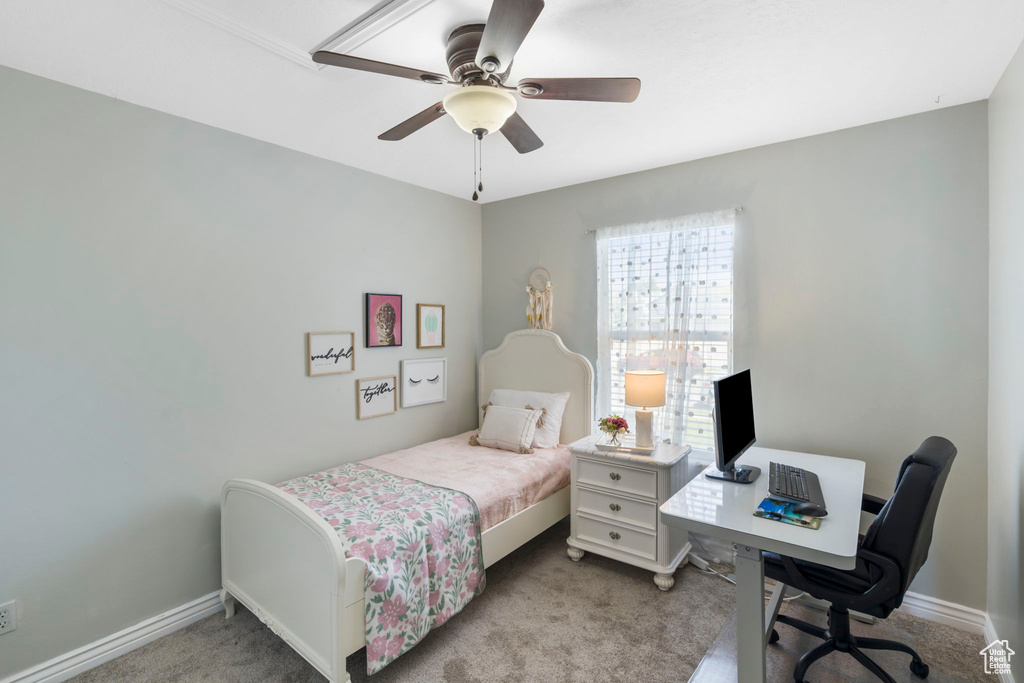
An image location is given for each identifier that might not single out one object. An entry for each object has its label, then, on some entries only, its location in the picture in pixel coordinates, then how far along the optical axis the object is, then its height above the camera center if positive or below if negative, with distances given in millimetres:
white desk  1499 -657
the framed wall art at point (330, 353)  2850 -85
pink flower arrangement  2840 -529
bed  1726 -994
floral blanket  1851 -898
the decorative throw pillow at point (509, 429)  3203 -631
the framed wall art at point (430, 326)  3518 +98
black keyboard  1850 -622
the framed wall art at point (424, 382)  3426 -325
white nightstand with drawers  2602 -991
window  2895 +177
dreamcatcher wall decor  3605 +277
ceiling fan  1465 +862
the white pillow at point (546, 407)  3322 -499
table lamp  2760 -341
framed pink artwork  3166 +129
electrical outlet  1862 -1099
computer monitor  2035 -415
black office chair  1579 -814
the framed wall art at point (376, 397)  3117 -393
